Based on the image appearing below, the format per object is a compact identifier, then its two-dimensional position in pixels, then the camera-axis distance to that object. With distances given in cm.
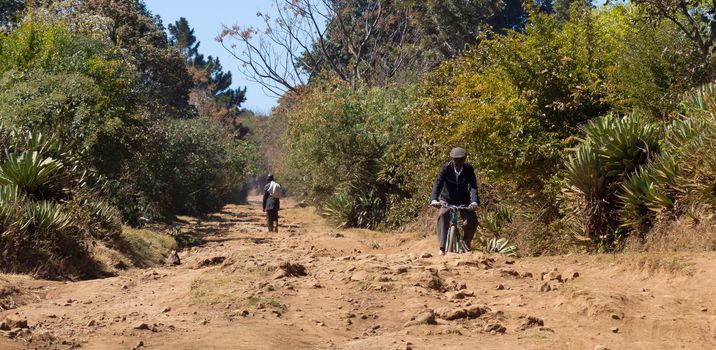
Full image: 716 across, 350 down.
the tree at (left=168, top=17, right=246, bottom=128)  7925
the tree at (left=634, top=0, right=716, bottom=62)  1925
